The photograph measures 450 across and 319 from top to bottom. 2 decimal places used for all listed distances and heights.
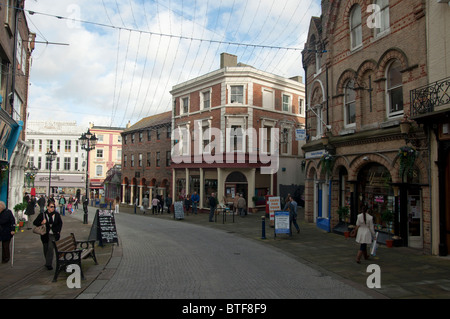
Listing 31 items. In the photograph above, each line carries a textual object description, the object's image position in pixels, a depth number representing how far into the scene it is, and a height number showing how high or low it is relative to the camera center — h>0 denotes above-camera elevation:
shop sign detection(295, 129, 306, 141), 19.41 +2.56
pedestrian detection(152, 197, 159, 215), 29.11 -2.26
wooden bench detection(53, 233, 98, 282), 7.89 -1.87
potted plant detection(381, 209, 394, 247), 12.61 -1.45
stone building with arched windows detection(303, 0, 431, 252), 12.19 +2.80
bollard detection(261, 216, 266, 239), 14.73 -2.23
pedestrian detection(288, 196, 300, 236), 15.92 -1.53
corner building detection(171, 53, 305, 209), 28.17 +3.87
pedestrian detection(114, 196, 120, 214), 30.92 -2.66
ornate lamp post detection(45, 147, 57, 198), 31.49 +2.14
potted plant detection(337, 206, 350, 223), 15.58 -1.51
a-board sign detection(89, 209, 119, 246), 12.54 -1.89
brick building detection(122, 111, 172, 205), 36.72 +2.34
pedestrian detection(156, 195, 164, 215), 29.61 -2.20
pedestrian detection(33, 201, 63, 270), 9.11 -1.26
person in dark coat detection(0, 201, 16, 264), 9.30 -1.41
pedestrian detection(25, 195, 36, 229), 17.58 -1.69
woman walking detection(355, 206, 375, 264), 10.08 -1.55
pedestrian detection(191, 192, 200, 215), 27.89 -1.86
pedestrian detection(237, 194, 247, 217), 24.05 -1.92
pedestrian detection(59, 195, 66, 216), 28.62 -2.34
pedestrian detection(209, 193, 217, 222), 22.19 -1.74
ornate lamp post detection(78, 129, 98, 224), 21.41 +2.42
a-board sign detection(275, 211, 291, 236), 14.84 -1.92
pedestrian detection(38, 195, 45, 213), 23.22 -1.68
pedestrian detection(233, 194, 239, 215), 24.38 -1.55
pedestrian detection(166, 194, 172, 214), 29.92 -2.27
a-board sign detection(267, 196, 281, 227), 17.80 -1.33
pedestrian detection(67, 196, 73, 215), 30.56 -2.74
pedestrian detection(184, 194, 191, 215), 27.72 -2.01
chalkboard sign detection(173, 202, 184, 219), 24.00 -2.31
